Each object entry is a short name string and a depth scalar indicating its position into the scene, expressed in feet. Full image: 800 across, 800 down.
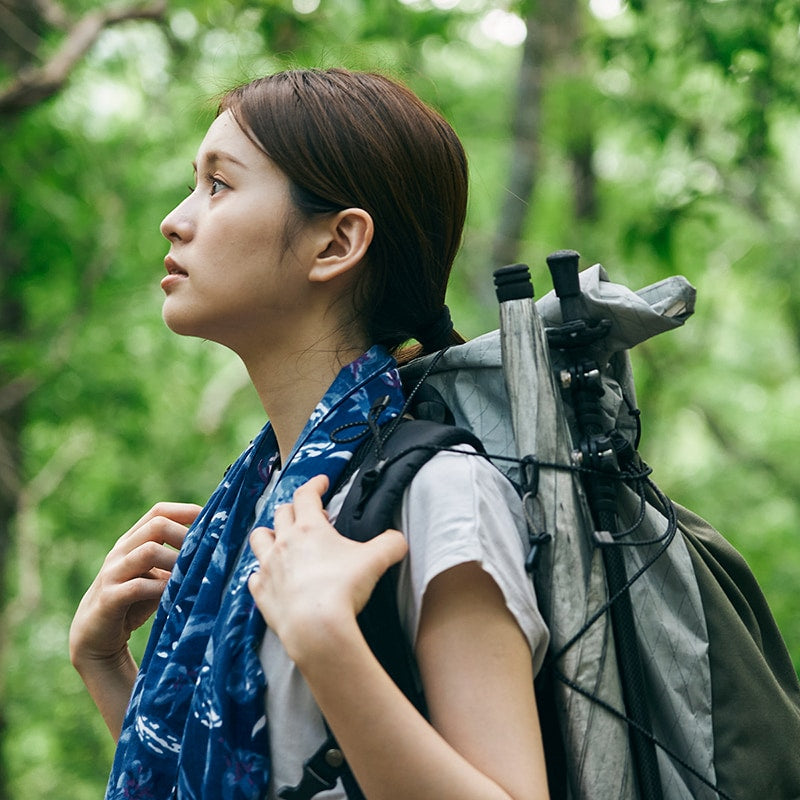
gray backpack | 4.22
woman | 4.04
